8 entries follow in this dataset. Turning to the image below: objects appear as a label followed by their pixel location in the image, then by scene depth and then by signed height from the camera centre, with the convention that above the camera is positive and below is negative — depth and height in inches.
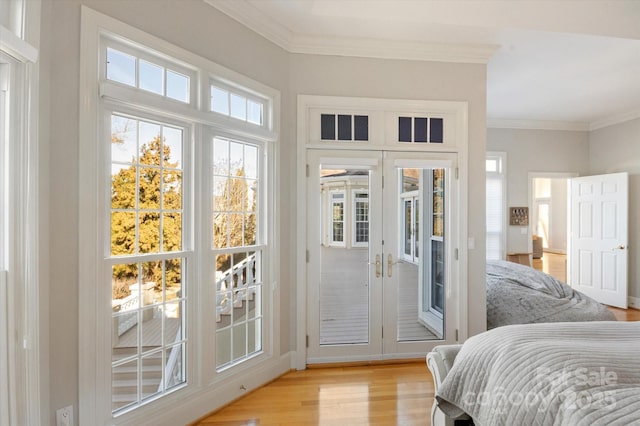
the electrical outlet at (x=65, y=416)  70.6 -41.4
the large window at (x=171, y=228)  78.1 -4.8
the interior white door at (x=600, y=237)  207.8 -16.1
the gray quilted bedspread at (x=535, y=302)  142.7 -37.8
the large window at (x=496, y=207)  233.0 +2.2
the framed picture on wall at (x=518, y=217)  233.5 -3.9
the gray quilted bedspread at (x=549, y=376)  47.4 -25.0
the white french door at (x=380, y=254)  131.8 -16.5
